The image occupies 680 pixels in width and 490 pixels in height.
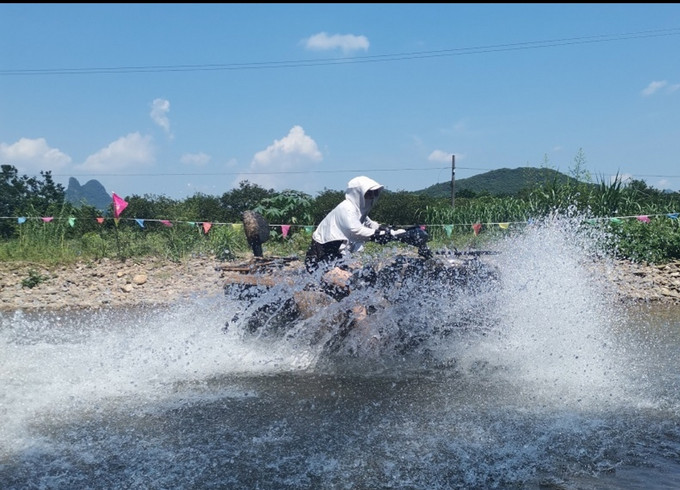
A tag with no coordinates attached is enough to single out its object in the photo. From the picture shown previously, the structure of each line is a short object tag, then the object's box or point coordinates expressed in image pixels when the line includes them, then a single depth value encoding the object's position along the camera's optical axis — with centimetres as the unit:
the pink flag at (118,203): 1515
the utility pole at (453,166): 3513
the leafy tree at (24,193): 2116
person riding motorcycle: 667
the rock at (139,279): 1401
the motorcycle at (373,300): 640
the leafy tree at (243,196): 2327
